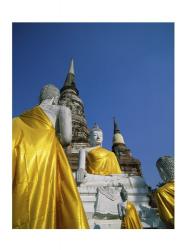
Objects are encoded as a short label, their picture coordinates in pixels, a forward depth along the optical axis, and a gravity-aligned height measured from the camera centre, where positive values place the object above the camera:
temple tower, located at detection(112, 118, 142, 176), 13.95 -1.71
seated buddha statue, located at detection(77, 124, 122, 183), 4.75 -0.62
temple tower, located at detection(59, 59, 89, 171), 12.53 +0.64
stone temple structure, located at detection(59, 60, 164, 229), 3.56 -1.07
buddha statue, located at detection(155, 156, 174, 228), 2.90 -0.82
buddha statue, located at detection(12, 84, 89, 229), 1.74 -0.40
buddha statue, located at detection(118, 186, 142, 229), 3.37 -1.18
